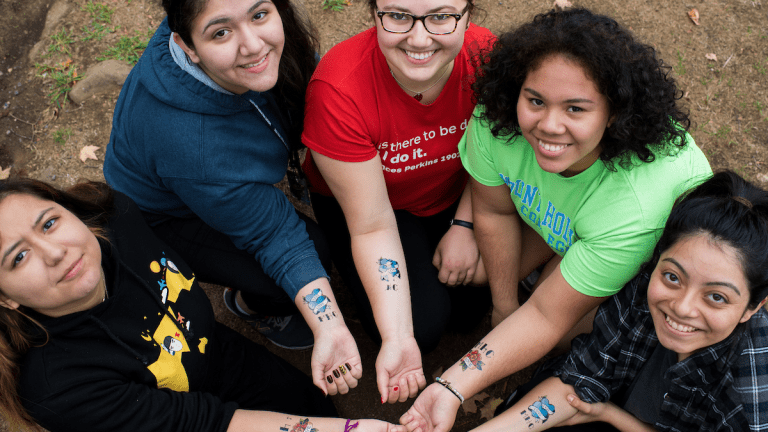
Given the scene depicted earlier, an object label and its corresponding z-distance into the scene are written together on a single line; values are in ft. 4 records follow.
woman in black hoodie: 6.40
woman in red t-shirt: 7.38
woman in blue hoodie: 7.15
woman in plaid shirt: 5.91
